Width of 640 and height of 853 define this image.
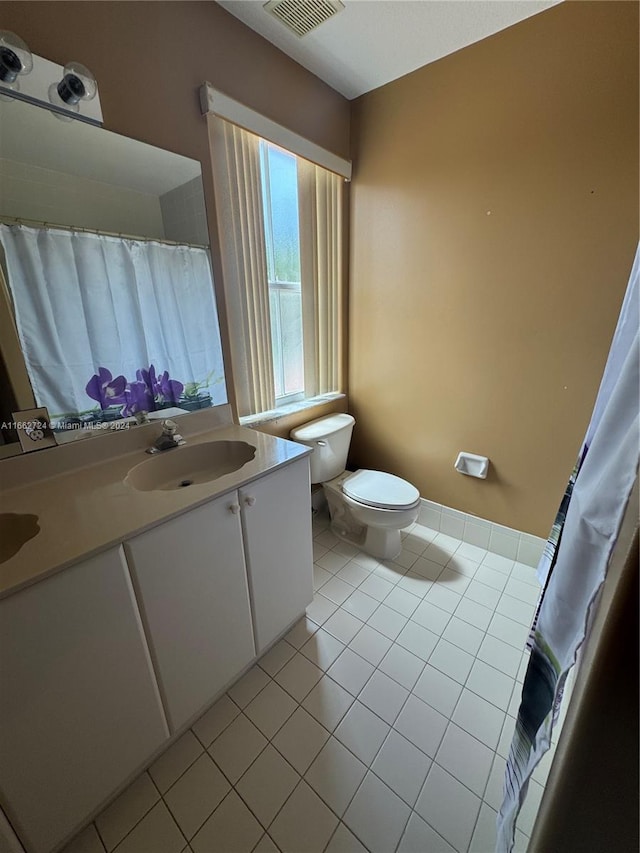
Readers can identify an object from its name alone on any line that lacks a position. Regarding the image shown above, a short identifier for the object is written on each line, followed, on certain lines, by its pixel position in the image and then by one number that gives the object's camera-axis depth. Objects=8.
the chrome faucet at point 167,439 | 1.33
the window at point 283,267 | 1.73
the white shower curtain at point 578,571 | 0.48
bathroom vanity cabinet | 0.74
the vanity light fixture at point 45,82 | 0.90
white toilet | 1.74
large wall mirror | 1.01
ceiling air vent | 1.26
